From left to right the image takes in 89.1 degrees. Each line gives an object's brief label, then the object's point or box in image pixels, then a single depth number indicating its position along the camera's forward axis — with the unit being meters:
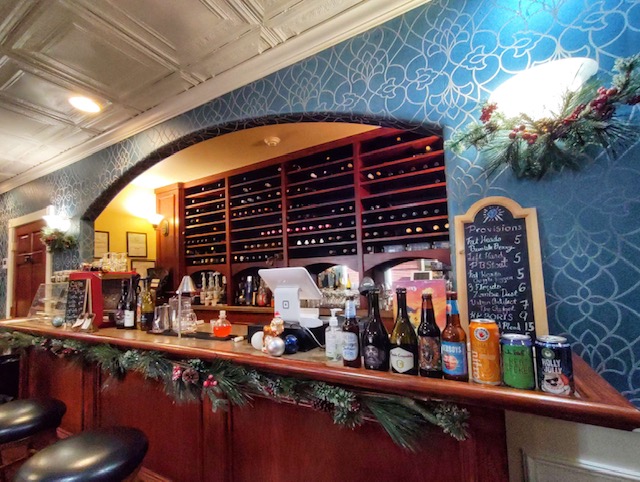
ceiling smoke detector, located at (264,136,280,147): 3.45
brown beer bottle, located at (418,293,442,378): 0.99
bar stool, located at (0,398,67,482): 1.45
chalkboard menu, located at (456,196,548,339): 1.31
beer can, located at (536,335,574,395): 0.82
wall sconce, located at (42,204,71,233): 3.54
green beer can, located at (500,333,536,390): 0.86
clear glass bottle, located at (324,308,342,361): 1.24
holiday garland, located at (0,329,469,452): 1.02
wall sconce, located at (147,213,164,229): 4.96
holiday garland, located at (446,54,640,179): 1.10
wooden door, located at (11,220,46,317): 4.10
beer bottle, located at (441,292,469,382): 0.95
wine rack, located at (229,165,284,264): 4.16
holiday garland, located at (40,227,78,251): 3.43
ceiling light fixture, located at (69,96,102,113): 2.56
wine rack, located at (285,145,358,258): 3.63
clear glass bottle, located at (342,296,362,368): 1.13
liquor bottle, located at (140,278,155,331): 2.08
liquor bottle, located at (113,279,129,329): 2.29
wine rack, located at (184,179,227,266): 4.63
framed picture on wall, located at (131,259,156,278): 4.86
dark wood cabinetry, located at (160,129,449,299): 3.25
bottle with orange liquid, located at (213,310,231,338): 1.83
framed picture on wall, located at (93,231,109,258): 4.44
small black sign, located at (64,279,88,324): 2.24
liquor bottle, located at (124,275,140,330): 2.21
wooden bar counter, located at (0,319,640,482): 0.87
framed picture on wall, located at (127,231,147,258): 4.86
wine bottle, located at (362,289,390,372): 1.09
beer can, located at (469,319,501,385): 0.91
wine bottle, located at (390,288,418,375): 1.03
